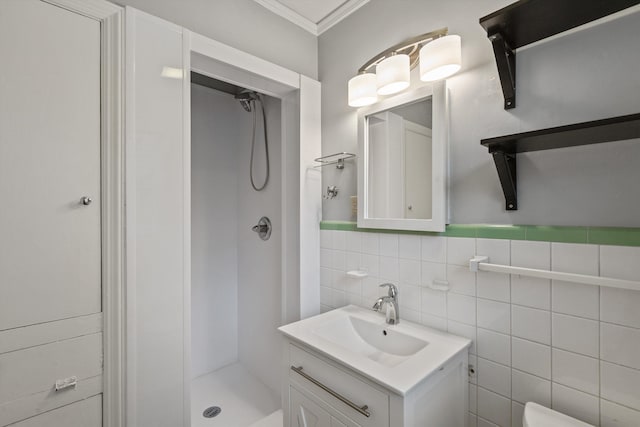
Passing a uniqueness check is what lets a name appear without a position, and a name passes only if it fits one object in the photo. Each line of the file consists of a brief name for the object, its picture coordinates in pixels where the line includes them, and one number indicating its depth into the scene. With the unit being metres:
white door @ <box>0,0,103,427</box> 0.92
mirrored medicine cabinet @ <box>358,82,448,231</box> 1.19
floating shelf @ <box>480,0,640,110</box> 0.81
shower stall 2.04
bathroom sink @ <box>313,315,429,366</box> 1.22
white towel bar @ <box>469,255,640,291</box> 0.77
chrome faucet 1.32
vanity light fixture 1.10
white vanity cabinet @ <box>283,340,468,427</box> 0.89
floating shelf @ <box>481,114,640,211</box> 0.73
